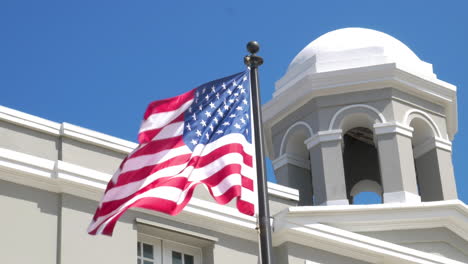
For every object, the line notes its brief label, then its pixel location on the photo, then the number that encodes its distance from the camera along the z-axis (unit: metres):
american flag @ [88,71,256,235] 14.37
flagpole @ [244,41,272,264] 13.63
